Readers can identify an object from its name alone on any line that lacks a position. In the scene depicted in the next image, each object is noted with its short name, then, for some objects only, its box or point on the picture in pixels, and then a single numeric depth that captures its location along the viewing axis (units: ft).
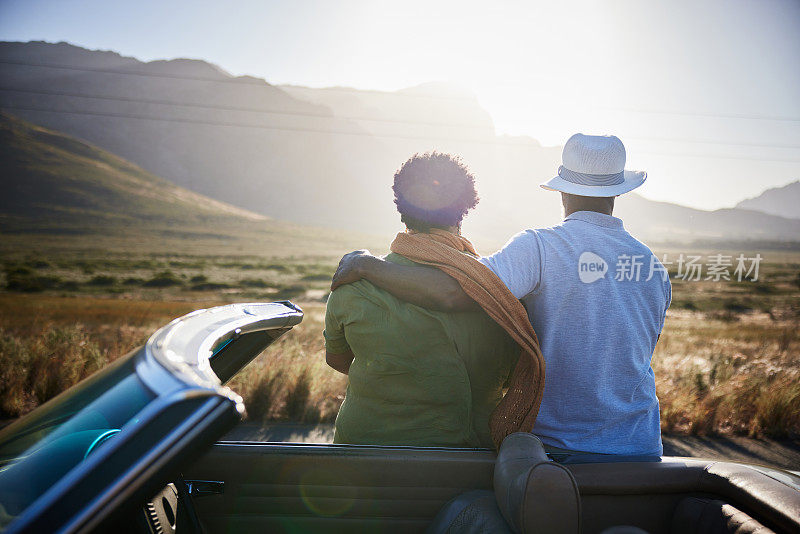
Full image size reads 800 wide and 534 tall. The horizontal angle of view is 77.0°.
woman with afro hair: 6.85
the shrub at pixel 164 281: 146.66
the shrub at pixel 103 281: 153.28
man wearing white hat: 6.68
